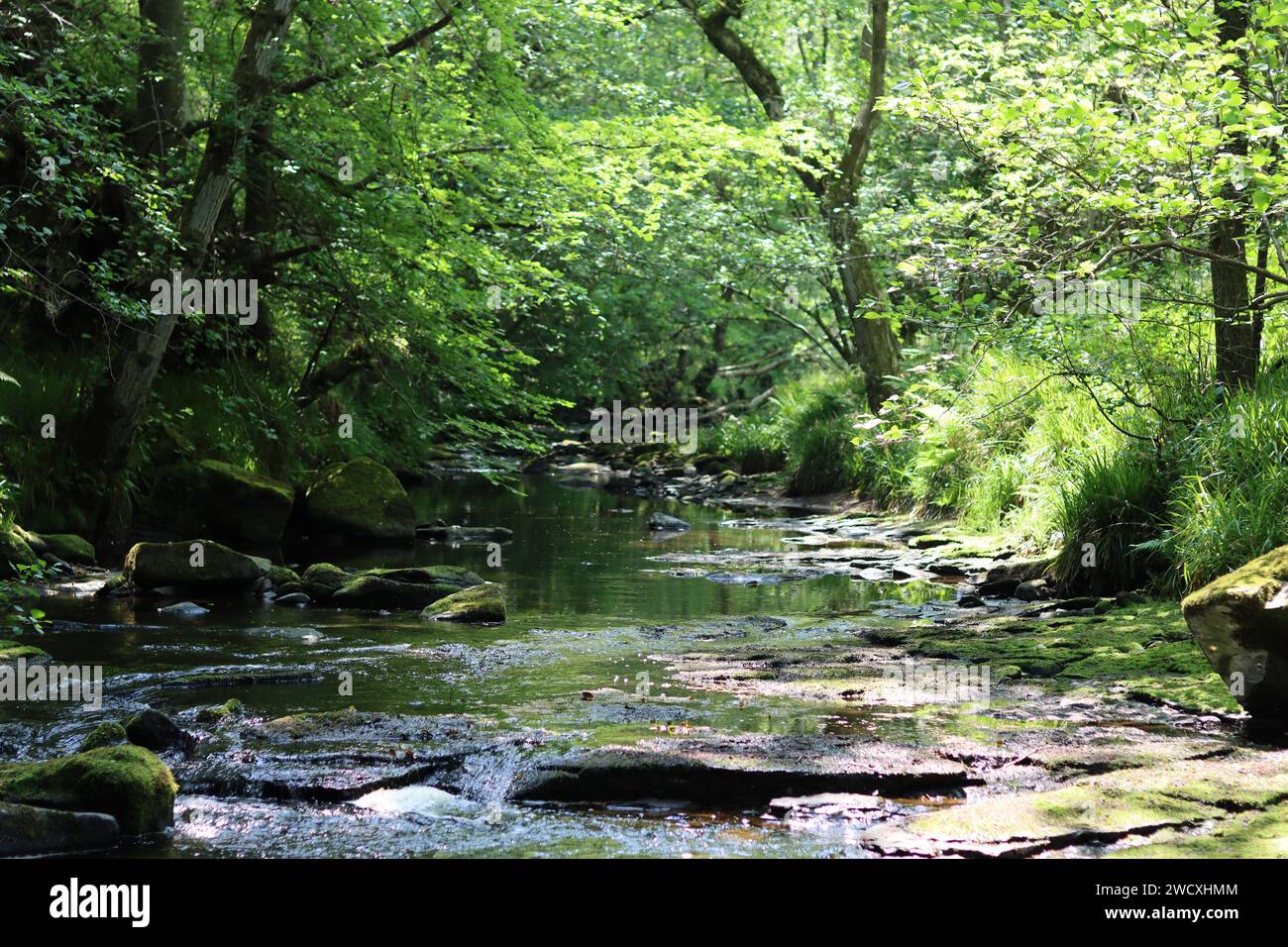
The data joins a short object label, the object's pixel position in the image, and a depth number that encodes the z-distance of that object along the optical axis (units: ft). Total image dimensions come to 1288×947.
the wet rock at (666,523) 51.31
